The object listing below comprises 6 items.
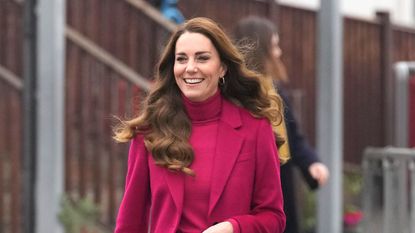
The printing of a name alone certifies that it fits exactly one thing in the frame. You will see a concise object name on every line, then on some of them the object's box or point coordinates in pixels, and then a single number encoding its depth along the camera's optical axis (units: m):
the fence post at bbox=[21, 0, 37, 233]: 14.69
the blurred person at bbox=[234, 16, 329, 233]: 11.45
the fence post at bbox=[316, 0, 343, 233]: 16.56
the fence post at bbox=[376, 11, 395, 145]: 24.16
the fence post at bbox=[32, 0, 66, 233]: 14.58
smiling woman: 7.25
